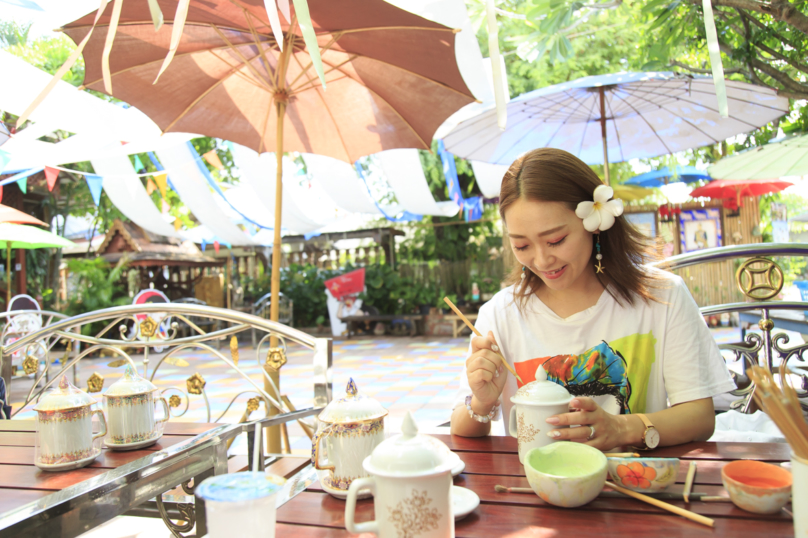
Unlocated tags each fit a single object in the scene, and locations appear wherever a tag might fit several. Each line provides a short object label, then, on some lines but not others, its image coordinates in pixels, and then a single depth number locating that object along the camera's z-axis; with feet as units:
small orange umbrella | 13.57
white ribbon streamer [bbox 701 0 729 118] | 3.92
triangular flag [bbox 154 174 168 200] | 27.37
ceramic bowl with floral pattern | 2.97
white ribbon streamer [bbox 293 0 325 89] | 3.10
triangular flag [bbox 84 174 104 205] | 22.72
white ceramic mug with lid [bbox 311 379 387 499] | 3.25
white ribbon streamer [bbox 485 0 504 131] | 4.04
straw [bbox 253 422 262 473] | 4.20
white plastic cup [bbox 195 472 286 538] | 2.06
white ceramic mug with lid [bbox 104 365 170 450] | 4.76
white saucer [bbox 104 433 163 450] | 4.74
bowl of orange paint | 2.67
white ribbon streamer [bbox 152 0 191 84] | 3.07
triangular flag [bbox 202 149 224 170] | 24.20
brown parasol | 8.25
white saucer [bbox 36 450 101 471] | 4.29
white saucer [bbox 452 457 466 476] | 3.45
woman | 4.38
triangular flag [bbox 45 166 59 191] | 18.49
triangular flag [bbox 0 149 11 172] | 13.03
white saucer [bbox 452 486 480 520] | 2.84
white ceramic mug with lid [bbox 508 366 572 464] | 3.34
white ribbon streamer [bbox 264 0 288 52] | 3.12
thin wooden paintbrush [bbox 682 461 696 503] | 2.93
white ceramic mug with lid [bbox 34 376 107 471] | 4.32
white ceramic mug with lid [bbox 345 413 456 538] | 2.26
